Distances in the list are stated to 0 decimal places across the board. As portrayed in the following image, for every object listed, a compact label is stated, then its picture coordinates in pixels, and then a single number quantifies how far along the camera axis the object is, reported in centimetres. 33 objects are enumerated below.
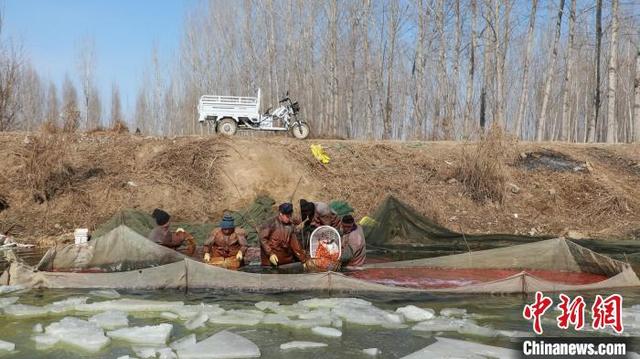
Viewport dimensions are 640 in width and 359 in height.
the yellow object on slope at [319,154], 1800
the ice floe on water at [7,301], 722
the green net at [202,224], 1192
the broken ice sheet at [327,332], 606
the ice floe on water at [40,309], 685
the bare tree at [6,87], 2198
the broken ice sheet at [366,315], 649
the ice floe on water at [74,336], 562
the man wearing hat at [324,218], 974
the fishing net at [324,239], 925
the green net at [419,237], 1205
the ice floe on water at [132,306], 702
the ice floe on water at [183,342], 556
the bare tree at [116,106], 5588
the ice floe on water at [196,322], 638
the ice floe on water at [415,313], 669
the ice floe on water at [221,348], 527
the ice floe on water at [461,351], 518
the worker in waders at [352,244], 946
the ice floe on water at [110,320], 631
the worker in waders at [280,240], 939
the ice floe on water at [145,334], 581
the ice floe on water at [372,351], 544
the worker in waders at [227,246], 944
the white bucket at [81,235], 1170
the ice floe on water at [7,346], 551
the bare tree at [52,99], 5100
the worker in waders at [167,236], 1024
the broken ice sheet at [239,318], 653
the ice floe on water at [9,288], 780
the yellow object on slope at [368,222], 1275
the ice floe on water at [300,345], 563
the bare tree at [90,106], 4058
